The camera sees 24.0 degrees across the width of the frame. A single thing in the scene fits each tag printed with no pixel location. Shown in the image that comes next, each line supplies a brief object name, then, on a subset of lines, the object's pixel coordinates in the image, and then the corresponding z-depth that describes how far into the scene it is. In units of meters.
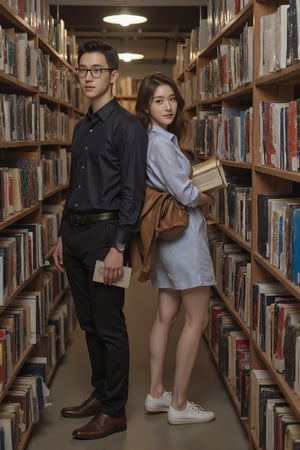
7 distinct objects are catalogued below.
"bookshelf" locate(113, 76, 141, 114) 10.46
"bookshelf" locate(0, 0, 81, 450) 2.82
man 2.87
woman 2.95
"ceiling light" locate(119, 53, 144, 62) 8.83
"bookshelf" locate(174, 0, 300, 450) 2.24
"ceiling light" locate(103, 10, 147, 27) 6.02
